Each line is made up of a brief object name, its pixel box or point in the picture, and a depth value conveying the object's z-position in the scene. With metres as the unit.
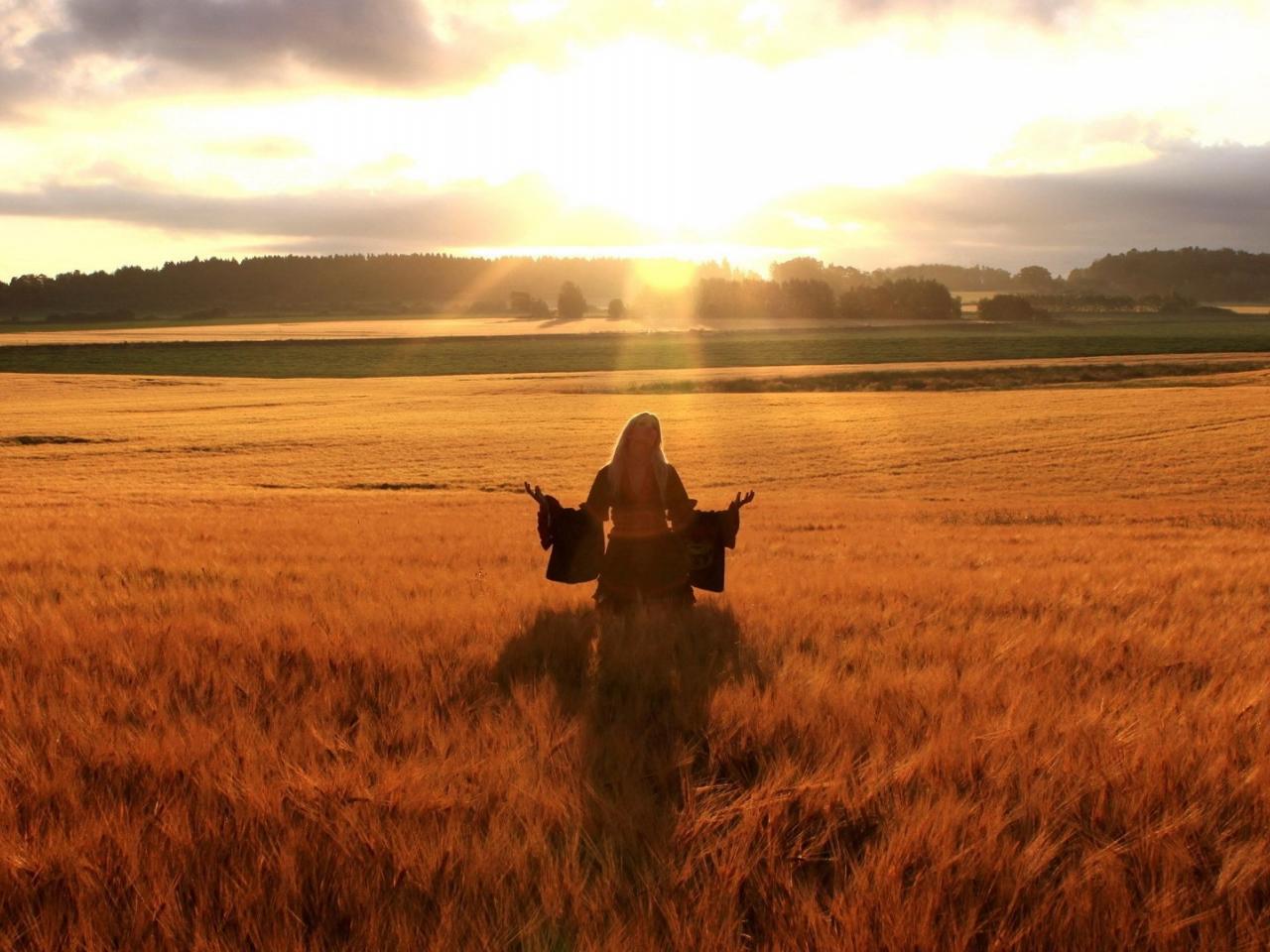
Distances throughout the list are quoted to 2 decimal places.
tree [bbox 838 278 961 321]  111.56
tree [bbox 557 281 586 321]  125.69
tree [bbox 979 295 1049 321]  111.69
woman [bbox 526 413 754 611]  6.19
